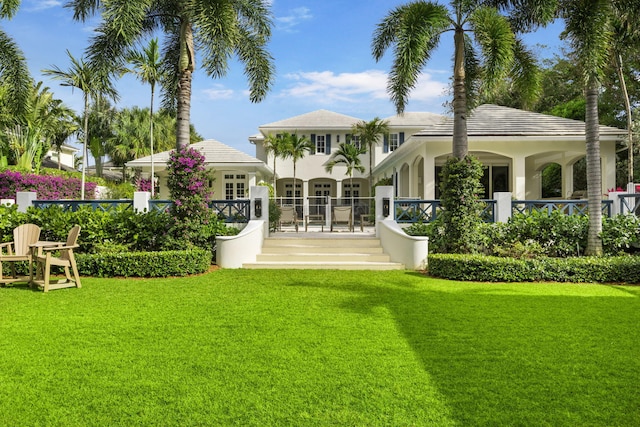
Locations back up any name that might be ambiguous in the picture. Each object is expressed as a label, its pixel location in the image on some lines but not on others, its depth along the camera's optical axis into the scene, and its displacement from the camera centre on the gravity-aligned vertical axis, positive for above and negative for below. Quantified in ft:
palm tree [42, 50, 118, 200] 72.74 +22.65
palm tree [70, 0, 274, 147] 36.22 +15.68
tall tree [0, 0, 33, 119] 47.16 +14.99
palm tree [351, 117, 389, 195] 89.35 +16.07
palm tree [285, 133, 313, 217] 94.48 +13.75
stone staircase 38.04 -4.22
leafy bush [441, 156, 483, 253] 35.91 +0.31
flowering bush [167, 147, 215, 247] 36.96 +1.39
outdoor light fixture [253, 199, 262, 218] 44.29 +0.18
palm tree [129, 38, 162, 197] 81.24 +26.48
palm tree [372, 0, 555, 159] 35.32 +13.83
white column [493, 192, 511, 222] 42.06 +0.04
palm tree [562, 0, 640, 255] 34.09 +11.79
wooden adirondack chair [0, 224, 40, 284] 29.37 -2.36
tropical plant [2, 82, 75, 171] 91.71 +19.46
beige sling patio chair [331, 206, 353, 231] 52.80 -0.84
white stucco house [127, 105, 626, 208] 56.34 +8.19
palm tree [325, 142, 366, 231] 93.94 +11.03
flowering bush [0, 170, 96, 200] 69.77 +4.44
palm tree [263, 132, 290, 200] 93.71 +13.65
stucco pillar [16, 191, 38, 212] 41.72 +1.05
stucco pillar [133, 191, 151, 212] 41.45 +0.85
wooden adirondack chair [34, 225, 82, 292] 27.86 -3.38
